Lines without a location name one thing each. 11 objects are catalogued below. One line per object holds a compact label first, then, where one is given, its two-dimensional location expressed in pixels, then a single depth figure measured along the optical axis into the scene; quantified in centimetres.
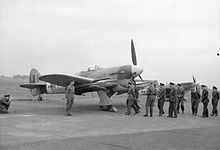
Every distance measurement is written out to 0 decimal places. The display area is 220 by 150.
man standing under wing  1269
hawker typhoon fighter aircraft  1447
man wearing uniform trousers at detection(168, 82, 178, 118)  1308
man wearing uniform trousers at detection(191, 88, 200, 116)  1446
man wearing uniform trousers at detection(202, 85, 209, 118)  1350
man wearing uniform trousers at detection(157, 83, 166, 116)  1373
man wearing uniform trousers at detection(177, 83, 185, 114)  1505
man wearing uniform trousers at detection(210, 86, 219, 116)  1415
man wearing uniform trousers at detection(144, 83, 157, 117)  1336
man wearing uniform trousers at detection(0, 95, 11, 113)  1270
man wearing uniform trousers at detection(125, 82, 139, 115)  1370
